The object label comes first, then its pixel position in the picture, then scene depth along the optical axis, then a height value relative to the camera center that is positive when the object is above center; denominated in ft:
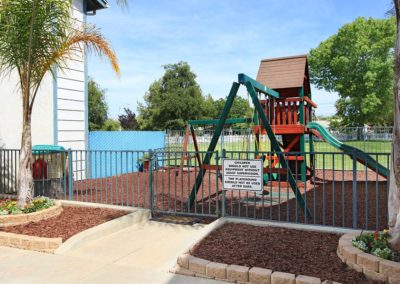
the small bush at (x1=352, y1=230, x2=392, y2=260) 12.73 -3.88
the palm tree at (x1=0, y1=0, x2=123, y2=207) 21.52 +6.21
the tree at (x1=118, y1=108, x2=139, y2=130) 131.13 +8.07
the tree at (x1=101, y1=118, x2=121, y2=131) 137.34 +6.28
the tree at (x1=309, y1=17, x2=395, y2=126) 142.92 +30.76
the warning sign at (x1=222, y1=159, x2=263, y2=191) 19.06 -1.82
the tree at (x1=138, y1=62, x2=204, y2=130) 169.17 +19.78
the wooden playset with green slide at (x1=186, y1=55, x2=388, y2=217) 35.27 +3.07
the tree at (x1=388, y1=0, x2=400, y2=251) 12.83 -0.98
